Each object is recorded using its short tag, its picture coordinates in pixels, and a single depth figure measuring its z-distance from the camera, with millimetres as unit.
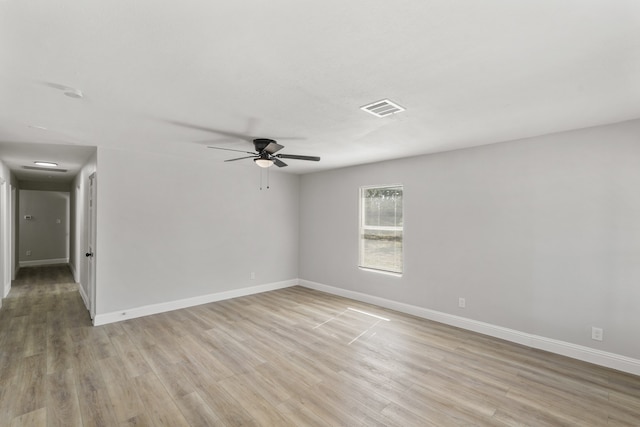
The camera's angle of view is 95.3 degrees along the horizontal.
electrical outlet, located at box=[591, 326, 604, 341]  3072
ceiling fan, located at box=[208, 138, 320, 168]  3416
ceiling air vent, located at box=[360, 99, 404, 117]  2521
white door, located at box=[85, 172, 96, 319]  4203
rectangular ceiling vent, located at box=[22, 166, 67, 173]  5763
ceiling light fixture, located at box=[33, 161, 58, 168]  5338
